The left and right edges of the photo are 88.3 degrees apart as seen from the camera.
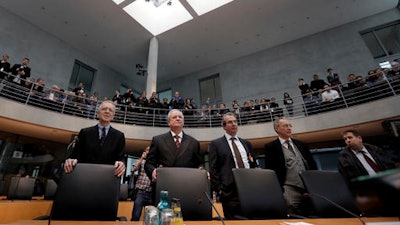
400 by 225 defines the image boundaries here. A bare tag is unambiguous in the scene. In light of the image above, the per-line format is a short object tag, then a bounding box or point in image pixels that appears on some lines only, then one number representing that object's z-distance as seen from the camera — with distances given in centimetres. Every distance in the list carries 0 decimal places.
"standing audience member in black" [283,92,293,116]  667
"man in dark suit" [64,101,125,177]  195
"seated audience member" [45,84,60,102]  585
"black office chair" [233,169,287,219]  167
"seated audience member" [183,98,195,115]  783
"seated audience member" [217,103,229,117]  731
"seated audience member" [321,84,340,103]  594
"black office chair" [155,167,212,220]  150
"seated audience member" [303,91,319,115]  618
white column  855
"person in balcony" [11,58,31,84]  555
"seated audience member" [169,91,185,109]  763
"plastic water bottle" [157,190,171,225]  106
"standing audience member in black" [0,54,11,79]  541
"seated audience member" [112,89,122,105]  722
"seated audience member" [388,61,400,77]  529
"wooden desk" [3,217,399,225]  111
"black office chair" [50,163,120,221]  140
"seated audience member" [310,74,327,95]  659
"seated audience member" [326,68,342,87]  615
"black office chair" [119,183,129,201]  457
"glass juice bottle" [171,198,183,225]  94
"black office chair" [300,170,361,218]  163
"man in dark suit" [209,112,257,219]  210
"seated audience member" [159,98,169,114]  749
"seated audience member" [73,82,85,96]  683
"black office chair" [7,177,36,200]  409
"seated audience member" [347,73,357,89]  574
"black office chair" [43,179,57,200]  428
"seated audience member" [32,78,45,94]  573
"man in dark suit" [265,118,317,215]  215
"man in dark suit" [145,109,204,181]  210
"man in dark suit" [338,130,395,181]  226
